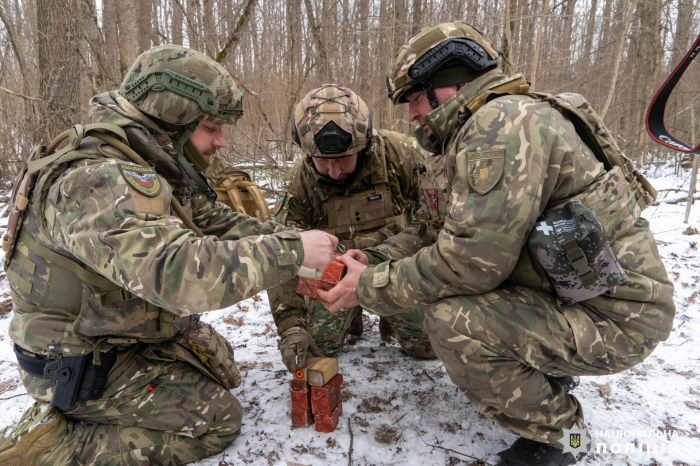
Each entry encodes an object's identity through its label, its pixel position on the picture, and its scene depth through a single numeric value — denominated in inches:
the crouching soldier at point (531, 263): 73.8
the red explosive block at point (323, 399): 93.0
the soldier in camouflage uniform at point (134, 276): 67.2
